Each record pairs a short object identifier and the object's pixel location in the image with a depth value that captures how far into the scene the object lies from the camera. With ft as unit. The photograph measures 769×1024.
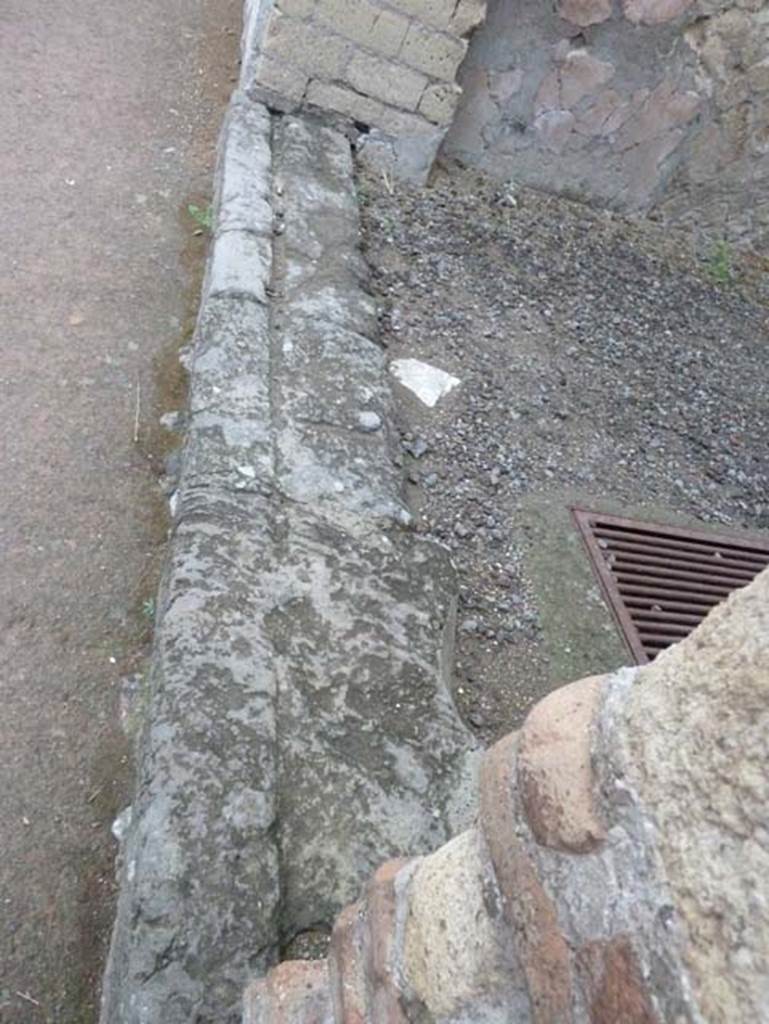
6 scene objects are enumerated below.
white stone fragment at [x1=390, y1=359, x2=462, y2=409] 10.21
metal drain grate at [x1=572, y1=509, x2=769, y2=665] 9.02
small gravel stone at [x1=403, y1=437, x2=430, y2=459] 9.46
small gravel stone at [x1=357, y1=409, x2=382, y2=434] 8.84
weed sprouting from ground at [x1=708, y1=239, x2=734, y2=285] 14.28
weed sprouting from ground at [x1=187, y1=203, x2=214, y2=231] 12.48
